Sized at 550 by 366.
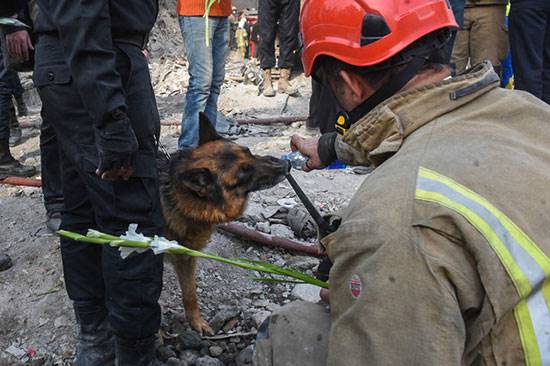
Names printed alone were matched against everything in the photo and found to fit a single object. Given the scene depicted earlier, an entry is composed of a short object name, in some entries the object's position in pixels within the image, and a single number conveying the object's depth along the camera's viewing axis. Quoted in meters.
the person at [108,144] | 2.19
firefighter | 1.15
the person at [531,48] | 5.15
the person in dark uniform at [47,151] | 3.23
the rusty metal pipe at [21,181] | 4.71
